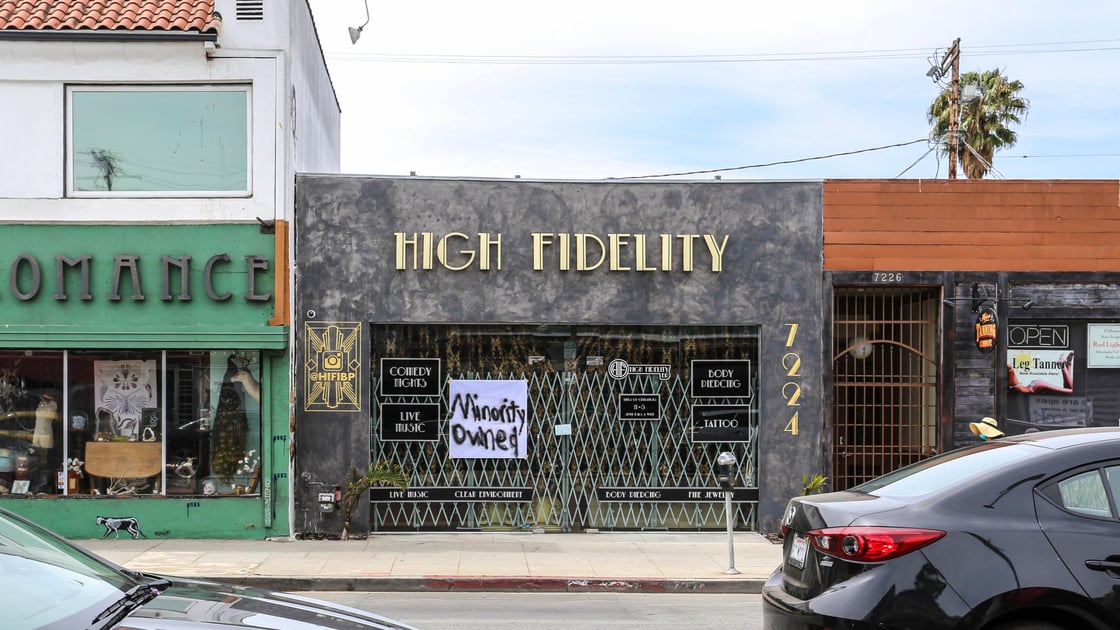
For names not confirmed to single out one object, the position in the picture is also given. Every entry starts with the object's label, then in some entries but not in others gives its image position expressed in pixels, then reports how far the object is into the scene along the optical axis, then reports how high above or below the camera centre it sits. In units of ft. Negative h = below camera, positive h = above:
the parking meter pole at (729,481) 35.09 -5.63
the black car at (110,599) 12.15 -3.60
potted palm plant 41.34 -6.61
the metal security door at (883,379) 44.57 -2.60
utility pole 89.10 +20.54
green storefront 41.11 -2.39
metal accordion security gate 43.19 -5.38
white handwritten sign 43.24 -4.29
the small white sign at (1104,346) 43.75 -1.06
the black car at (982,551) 15.81 -3.70
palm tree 108.99 +22.29
